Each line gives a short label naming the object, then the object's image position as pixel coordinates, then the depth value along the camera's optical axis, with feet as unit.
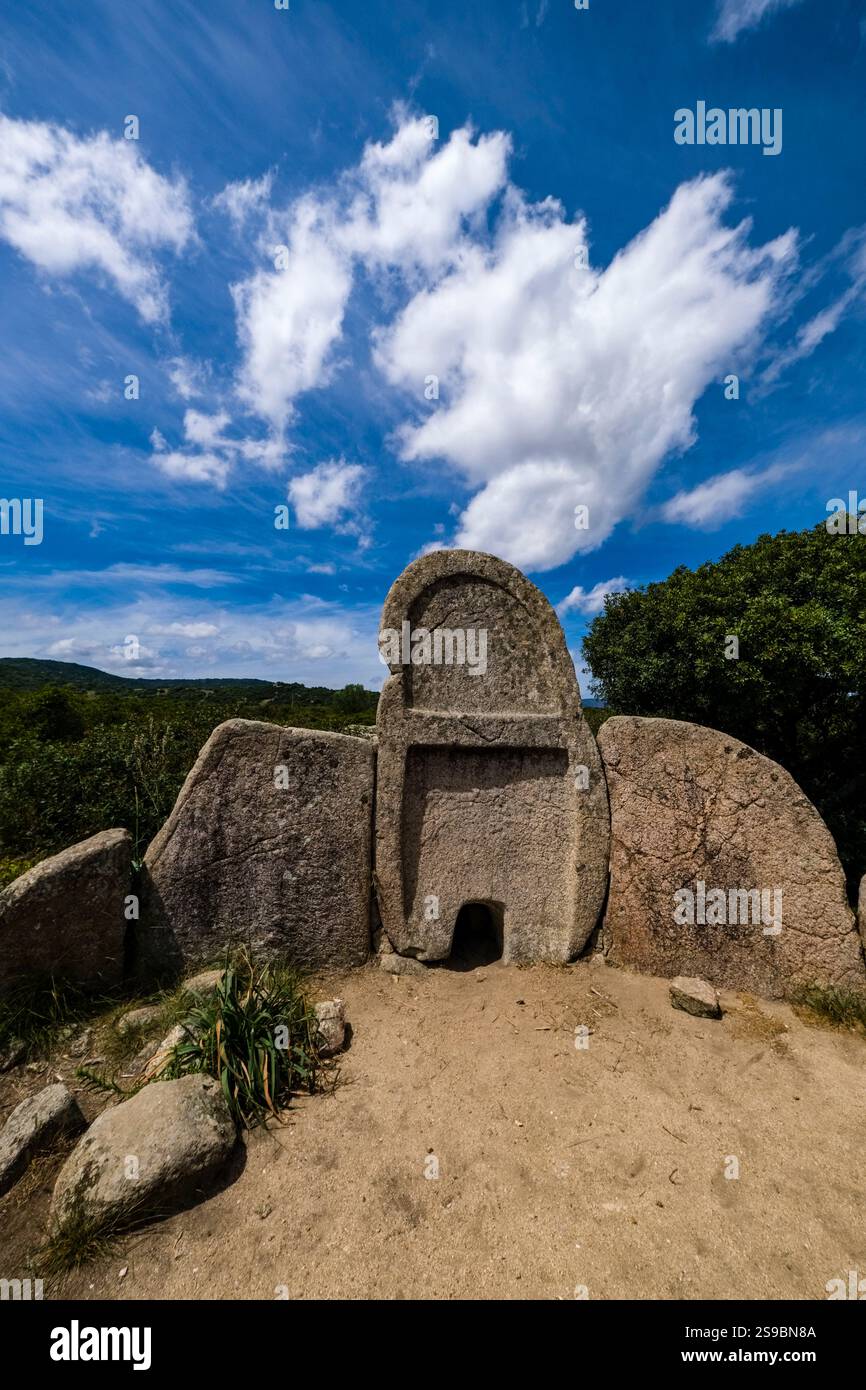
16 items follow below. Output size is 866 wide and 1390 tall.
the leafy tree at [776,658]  21.49
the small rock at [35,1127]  10.07
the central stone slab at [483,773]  16.99
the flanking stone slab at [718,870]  15.53
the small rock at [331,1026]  13.28
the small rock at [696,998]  14.84
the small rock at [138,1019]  13.75
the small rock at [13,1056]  12.91
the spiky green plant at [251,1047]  11.57
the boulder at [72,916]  13.78
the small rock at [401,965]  16.84
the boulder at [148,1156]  9.08
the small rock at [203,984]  14.05
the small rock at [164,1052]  12.10
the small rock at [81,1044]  13.37
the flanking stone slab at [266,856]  15.62
